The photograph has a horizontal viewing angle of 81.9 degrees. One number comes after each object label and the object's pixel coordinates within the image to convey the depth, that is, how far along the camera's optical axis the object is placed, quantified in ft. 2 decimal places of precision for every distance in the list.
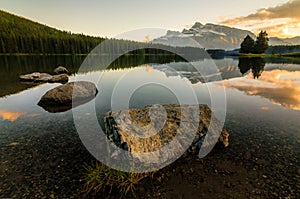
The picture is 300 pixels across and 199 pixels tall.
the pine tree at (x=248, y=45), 472.85
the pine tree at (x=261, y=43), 435.94
